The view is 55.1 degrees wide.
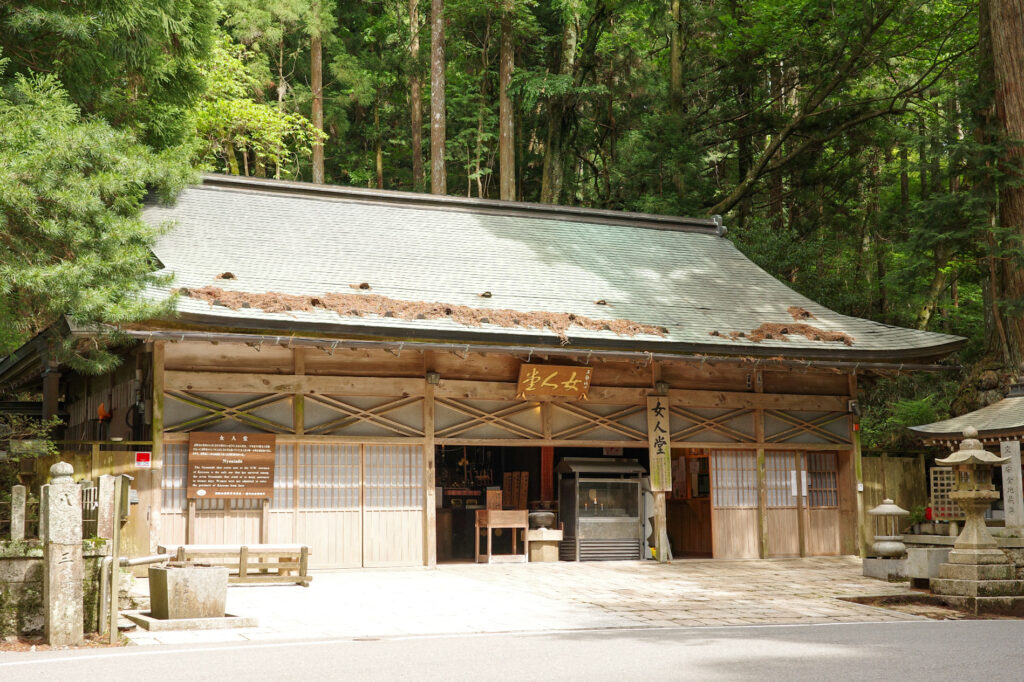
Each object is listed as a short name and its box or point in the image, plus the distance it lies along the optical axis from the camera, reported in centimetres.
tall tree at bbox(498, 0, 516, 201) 2644
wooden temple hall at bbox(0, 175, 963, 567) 1362
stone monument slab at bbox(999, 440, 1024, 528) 1442
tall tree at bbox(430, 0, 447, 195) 2541
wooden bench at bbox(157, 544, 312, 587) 1215
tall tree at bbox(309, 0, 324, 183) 2717
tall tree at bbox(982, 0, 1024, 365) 1853
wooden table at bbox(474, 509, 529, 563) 1553
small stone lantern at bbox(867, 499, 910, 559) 1387
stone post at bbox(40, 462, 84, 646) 873
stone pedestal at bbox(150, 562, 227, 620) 916
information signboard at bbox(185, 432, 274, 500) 1342
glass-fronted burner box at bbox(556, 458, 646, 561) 1595
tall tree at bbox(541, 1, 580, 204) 2800
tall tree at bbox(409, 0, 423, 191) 2970
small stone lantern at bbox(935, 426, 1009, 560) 1191
